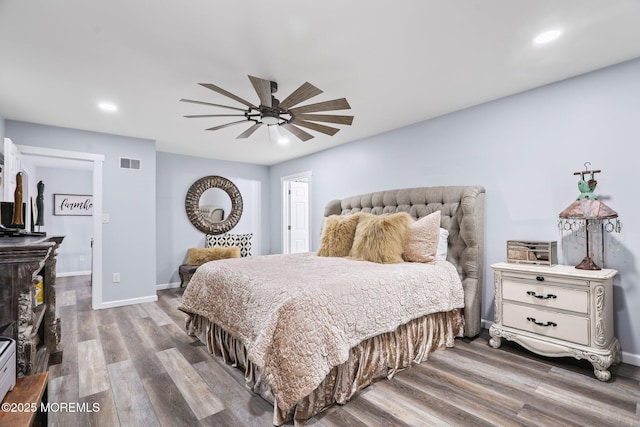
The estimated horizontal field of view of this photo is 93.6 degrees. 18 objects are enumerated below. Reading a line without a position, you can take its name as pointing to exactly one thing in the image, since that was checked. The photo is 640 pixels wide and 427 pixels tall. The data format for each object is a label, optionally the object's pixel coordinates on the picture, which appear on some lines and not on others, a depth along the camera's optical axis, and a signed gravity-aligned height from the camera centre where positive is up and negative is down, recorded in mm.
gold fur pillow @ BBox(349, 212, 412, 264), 2877 -234
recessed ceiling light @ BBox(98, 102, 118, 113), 3146 +1194
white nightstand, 2182 -775
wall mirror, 5660 +237
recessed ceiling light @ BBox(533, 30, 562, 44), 2004 +1217
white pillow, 3129 -325
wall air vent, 4305 +779
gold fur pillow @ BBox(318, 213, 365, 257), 3324 -238
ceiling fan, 2183 +901
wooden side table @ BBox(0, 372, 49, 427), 1079 -738
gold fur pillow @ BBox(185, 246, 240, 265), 5344 -685
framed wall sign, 6719 +304
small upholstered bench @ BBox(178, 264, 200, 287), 4992 -911
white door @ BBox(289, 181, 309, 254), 6195 -63
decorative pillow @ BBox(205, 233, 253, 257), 5775 -484
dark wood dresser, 1500 -378
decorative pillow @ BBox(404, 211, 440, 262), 2938 -248
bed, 1731 -665
